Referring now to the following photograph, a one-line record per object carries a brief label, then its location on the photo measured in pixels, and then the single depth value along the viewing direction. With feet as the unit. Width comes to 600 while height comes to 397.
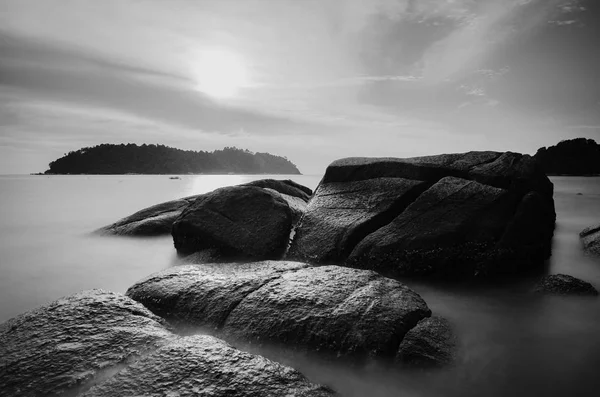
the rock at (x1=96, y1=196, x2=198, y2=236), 41.91
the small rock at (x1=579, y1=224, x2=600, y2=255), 32.58
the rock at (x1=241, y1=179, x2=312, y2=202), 43.60
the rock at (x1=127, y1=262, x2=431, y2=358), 14.28
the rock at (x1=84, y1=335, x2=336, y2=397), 9.68
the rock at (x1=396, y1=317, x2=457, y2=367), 13.69
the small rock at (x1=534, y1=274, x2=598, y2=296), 21.72
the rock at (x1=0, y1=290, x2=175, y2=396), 10.28
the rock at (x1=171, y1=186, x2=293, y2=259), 26.76
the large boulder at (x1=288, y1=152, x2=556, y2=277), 24.23
